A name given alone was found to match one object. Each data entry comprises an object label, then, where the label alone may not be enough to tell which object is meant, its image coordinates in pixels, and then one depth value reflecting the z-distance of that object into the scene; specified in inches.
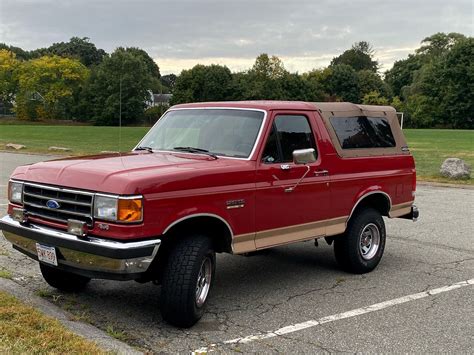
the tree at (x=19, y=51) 5070.9
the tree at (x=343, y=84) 3554.6
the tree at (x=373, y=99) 3361.2
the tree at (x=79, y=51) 5004.9
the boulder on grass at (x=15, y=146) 1083.4
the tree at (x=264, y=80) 3176.7
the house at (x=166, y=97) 3784.2
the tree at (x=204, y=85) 3348.9
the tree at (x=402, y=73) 4055.1
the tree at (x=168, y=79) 5551.7
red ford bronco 171.3
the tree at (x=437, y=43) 4215.1
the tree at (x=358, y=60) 4847.4
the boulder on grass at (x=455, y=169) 651.5
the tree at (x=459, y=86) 3046.3
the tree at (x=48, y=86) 3432.6
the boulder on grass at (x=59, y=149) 1026.7
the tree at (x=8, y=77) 3587.6
